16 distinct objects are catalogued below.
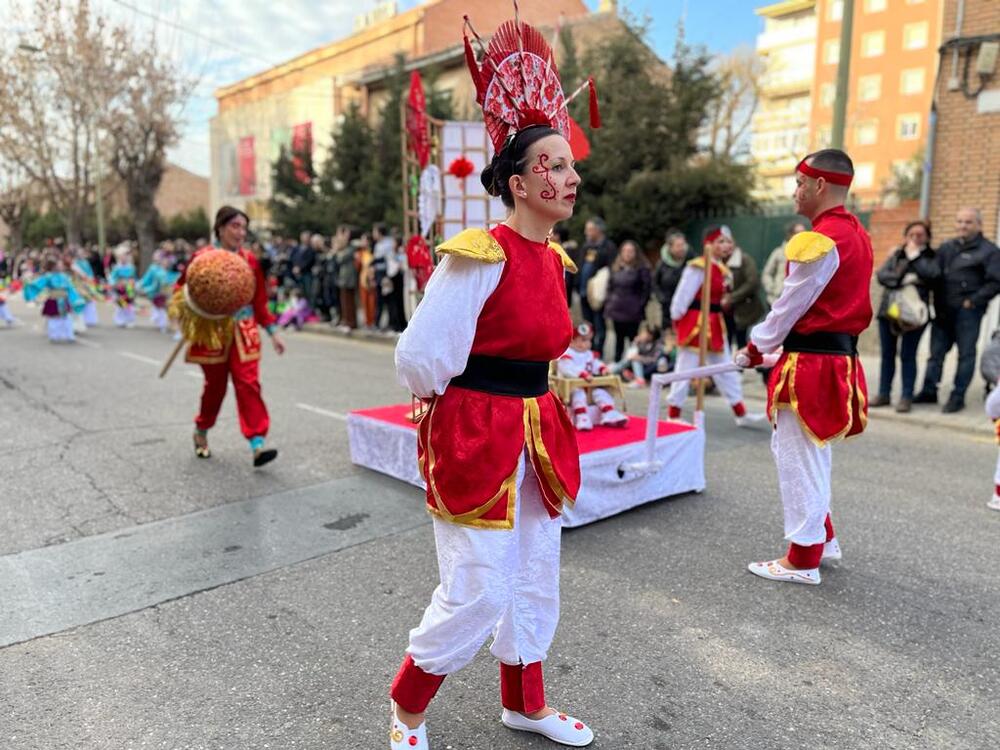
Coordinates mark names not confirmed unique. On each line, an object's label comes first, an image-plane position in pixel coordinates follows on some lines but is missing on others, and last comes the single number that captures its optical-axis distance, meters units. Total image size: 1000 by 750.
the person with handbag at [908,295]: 7.91
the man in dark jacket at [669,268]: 8.53
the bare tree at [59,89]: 24.98
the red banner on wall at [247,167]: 33.34
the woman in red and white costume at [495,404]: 2.14
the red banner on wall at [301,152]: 23.52
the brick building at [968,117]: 10.08
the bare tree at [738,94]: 26.68
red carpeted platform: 4.46
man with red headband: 3.51
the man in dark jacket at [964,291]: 7.59
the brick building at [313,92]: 25.38
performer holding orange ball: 5.18
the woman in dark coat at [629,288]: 9.92
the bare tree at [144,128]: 25.73
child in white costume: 5.26
